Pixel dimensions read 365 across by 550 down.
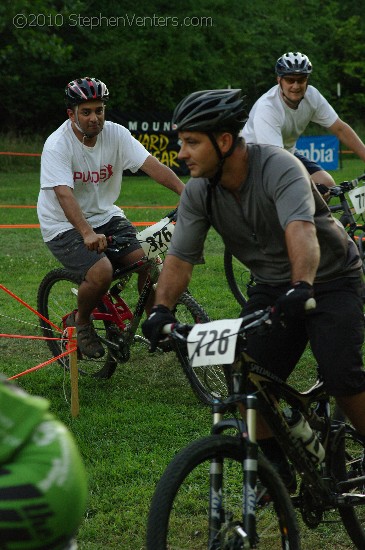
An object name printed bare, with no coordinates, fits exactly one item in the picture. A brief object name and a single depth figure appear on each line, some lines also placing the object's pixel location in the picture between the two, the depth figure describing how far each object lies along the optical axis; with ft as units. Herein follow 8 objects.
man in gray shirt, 19.39
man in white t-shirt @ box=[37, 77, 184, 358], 33.88
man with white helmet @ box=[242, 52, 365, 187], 39.72
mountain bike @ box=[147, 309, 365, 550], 17.92
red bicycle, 33.90
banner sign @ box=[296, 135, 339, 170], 140.67
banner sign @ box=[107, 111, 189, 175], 140.20
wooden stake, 32.22
